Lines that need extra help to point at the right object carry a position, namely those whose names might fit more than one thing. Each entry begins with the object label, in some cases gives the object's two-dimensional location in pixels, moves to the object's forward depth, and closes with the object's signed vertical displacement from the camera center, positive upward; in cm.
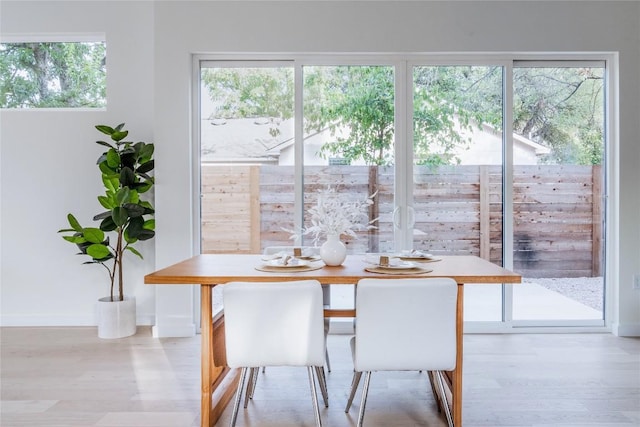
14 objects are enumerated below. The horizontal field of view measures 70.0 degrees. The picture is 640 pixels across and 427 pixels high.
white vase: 248 -26
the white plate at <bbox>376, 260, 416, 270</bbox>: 236 -32
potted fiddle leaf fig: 359 -11
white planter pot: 369 -93
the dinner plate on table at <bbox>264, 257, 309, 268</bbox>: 238 -31
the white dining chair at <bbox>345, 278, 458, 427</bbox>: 203 -54
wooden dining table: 218 -35
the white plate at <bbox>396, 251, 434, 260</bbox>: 270 -31
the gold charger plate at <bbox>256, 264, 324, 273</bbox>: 232 -33
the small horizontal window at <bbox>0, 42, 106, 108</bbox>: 416 +119
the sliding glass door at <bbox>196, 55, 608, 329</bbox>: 386 +39
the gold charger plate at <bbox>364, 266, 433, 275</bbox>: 228 -34
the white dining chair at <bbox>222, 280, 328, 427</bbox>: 203 -54
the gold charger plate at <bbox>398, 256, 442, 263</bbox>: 267 -32
